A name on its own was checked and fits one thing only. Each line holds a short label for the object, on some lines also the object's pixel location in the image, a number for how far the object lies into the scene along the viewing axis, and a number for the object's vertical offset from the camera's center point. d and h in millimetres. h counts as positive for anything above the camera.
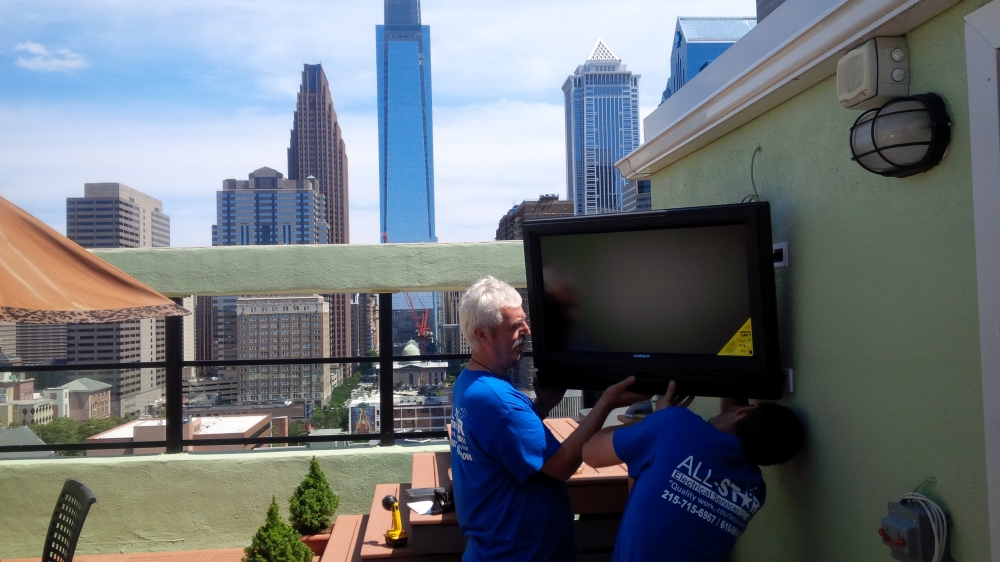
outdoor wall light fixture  1383 +345
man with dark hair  1726 -459
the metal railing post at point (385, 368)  5328 -429
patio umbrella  2863 +168
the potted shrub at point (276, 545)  4133 -1396
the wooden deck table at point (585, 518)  3289 -1001
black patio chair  3076 -936
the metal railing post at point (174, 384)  5188 -497
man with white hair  1992 -412
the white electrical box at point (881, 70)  1483 +503
